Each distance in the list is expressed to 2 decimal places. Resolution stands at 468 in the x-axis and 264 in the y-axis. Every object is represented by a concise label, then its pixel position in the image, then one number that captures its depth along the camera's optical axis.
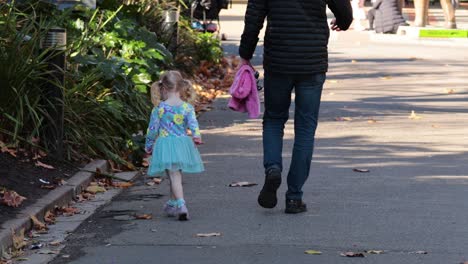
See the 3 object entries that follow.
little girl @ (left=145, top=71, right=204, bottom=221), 12.33
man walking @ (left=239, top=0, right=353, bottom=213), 12.26
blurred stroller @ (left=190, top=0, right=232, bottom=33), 32.22
